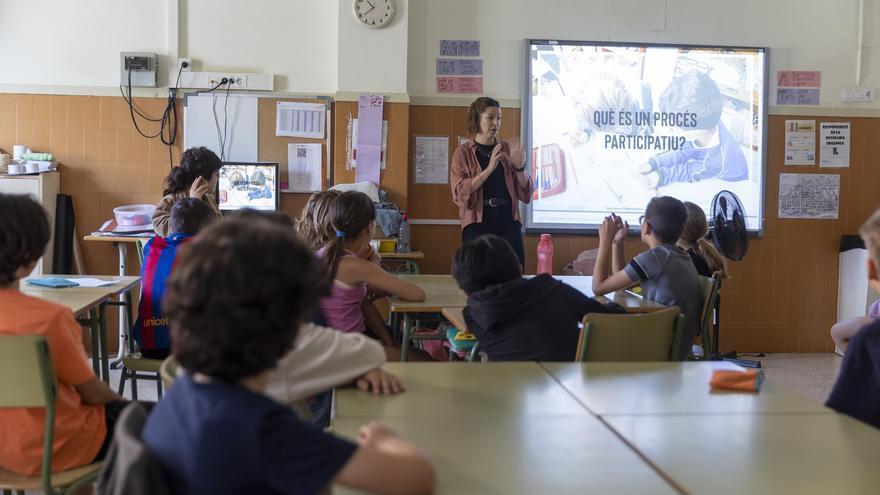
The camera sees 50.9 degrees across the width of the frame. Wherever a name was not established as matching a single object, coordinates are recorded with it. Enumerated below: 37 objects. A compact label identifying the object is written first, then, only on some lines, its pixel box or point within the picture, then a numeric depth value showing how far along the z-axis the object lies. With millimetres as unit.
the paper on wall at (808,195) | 6566
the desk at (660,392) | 1853
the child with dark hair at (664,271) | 3764
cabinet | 5578
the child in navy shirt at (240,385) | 1190
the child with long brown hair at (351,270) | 3342
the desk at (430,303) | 3490
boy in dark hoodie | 2703
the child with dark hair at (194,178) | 5082
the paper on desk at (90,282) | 3773
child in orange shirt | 2211
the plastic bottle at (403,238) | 5891
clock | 5977
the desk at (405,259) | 5715
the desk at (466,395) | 1765
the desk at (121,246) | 5539
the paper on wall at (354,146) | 6059
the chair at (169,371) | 1882
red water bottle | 5016
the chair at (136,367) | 3473
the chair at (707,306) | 3906
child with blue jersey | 3553
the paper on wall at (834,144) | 6559
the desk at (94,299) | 3382
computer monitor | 5879
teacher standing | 5406
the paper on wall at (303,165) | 6125
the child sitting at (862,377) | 1846
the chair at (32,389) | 2113
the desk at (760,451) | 1402
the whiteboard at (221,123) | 6016
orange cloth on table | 2008
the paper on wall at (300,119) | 6082
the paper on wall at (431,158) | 6254
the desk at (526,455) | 1370
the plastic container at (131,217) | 5785
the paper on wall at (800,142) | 6530
